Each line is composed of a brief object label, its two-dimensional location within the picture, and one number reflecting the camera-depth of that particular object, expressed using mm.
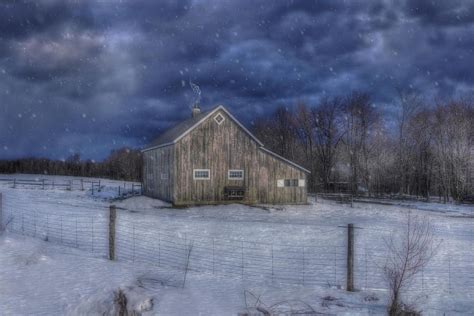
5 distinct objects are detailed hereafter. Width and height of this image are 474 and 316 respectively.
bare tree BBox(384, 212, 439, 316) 6379
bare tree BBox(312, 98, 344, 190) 59250
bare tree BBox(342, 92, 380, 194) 55188
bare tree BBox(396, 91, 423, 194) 49875
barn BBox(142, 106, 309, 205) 29578
